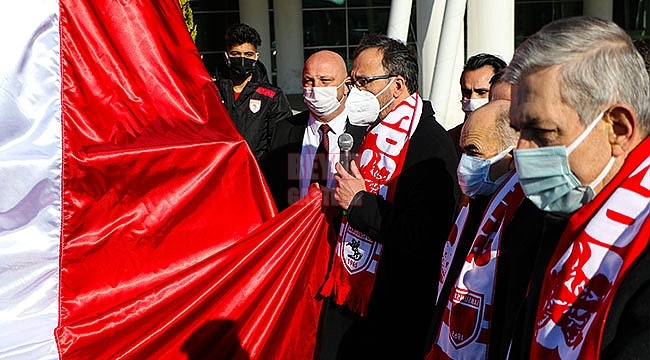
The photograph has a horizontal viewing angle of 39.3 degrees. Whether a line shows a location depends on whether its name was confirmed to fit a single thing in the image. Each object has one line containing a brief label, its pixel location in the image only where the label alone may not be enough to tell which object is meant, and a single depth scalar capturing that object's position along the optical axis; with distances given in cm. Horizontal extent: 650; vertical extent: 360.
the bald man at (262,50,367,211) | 445
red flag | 361
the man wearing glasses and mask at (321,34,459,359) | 333
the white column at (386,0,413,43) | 709
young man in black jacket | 580
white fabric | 356
